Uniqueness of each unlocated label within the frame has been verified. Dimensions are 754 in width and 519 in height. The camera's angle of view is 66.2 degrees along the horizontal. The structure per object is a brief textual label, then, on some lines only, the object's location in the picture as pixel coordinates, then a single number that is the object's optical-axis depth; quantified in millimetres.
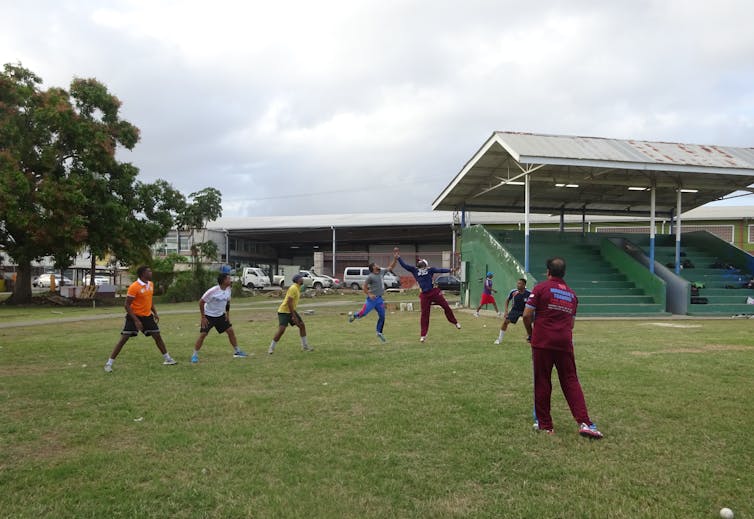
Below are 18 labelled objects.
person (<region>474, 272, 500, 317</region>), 17328
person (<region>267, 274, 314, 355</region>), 10162
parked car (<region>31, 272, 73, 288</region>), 51619
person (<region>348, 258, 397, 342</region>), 11727
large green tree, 24641
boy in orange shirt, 8656
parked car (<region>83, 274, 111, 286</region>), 50688
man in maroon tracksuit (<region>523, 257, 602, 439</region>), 5238
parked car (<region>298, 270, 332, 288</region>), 40344
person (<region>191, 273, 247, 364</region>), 9461
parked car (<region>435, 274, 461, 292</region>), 37062
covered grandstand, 18672
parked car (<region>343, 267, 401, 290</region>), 41031
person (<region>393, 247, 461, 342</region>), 11547
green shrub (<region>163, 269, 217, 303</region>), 31203
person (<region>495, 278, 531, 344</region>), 11172
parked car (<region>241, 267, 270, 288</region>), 42031
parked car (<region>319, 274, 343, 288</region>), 41500
